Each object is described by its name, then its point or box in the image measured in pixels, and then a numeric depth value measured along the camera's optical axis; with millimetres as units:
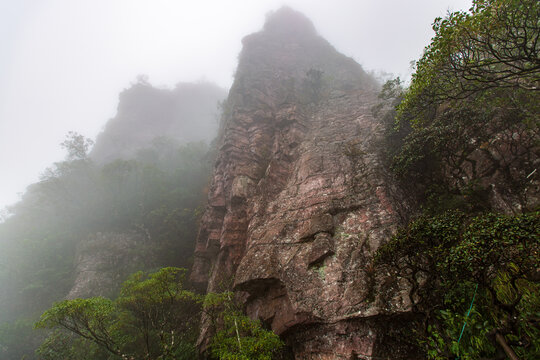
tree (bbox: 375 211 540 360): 4770
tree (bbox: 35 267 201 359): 9156
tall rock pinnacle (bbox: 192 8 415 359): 8414
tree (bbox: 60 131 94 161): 32344
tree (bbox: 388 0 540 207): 7688
